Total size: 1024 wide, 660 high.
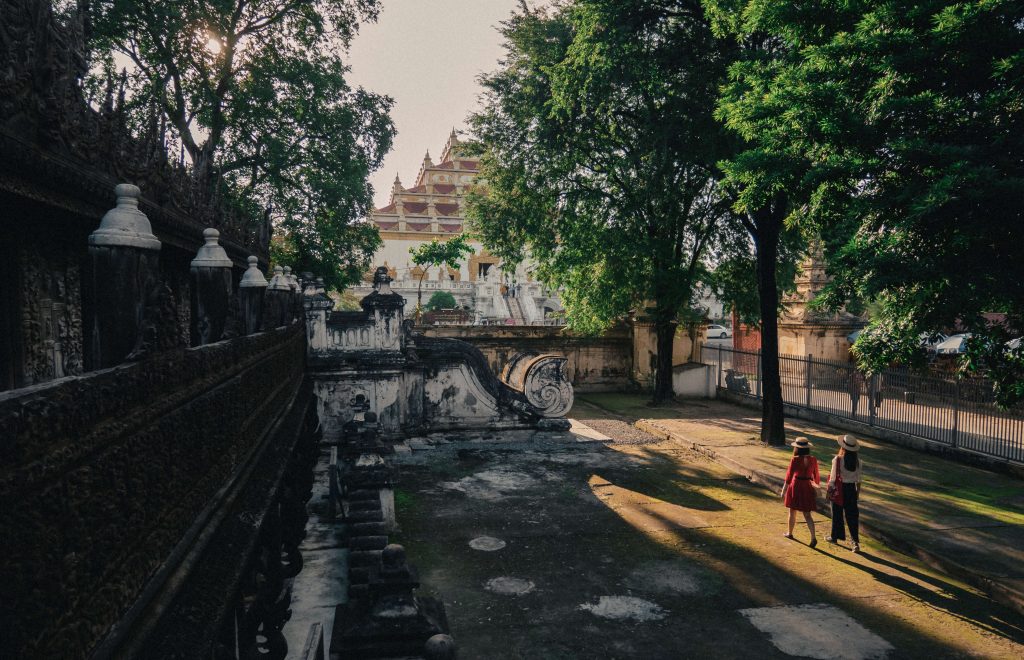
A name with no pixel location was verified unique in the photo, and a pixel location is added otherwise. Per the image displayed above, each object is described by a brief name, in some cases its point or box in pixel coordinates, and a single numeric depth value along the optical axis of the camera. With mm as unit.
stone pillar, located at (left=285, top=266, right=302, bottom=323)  7578
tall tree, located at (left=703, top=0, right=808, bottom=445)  7152
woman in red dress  7102
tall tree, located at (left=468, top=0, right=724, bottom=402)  12227
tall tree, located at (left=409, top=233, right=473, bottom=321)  45531
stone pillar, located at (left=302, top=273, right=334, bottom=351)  11508
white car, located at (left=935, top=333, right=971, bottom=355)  17578
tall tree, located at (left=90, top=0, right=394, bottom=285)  15570
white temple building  44000
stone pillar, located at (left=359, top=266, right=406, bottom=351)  11820
